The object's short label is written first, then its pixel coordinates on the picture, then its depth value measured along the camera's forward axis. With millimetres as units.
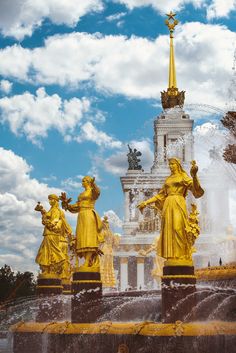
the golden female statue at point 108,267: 27009
